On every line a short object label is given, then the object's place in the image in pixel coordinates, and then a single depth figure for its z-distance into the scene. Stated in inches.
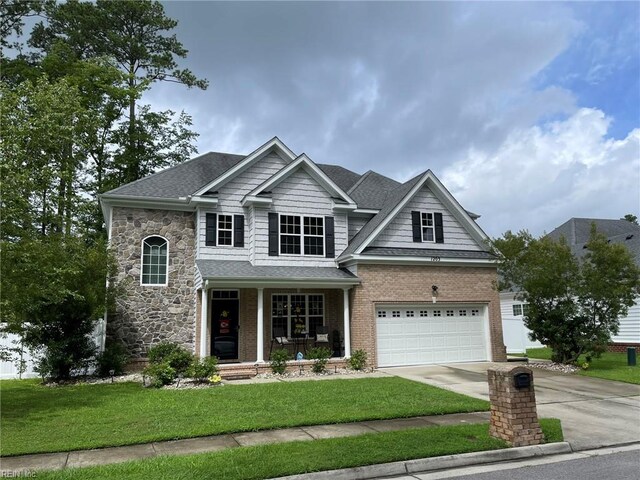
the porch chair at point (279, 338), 643.5
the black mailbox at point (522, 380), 280.2
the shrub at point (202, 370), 507.2
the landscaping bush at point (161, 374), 492.1
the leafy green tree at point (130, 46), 1048.8
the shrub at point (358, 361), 605.0
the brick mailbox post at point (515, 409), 273.6
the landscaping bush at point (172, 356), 512.1
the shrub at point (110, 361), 573.3
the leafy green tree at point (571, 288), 585.6
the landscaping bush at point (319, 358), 581.9
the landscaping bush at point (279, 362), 567.5
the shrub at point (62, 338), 534.9
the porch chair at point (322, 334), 652.7
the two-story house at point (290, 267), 633.6
